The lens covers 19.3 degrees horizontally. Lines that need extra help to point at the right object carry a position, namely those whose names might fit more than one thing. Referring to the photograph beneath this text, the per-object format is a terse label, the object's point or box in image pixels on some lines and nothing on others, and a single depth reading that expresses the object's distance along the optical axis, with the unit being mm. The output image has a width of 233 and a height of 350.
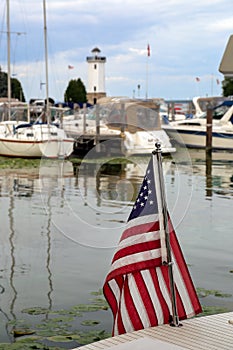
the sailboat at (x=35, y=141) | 27156
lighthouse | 84125
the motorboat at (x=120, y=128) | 28203
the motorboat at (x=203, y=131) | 34406
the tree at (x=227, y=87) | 76444
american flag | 4891
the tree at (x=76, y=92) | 88594
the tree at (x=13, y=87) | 84562
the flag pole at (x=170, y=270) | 4848
